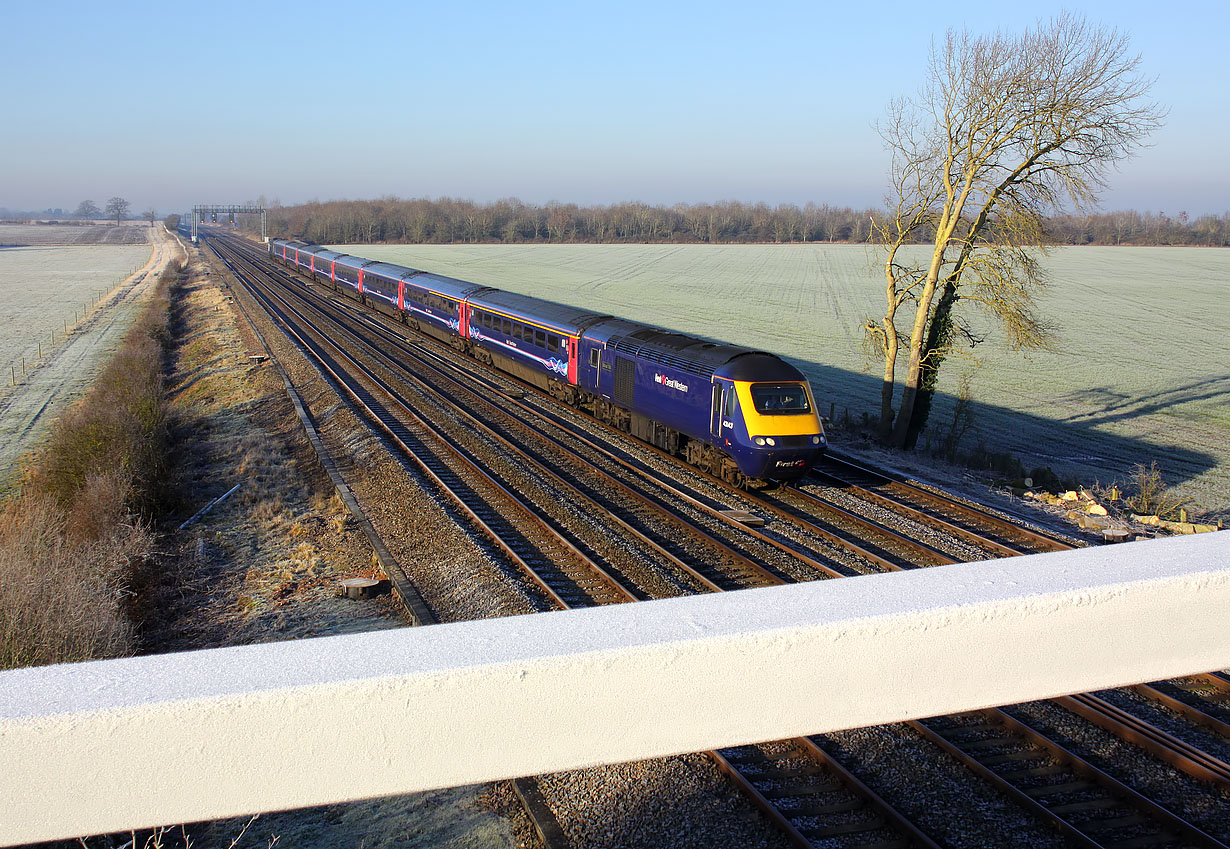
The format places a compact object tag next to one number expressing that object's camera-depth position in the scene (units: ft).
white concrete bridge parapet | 11.34
